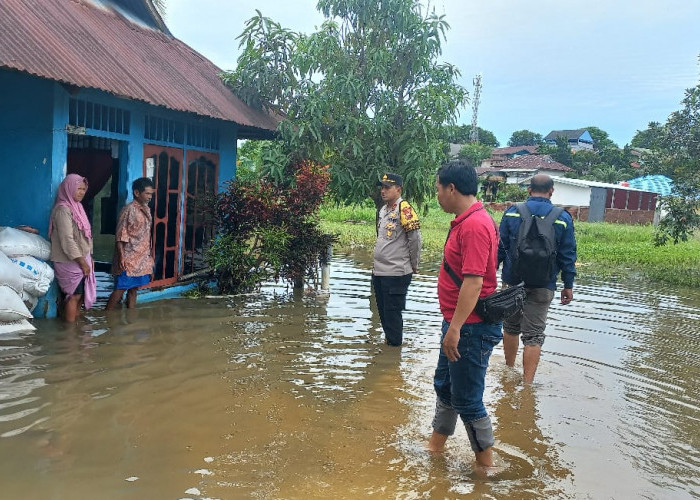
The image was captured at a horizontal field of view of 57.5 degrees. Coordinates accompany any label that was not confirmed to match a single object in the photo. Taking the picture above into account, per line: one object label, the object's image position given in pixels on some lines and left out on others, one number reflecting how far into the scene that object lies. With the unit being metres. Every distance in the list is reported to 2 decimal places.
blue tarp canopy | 41.97
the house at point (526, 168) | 51.44
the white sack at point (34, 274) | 6.36
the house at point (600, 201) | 38.38
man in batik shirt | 7.57
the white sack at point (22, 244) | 6.30
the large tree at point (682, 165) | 14.77
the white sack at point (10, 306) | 6.00
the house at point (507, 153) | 64.25
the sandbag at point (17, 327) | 6.07
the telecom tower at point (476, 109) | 65.48
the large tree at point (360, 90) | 9.80
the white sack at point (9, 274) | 6.06
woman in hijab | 6.64
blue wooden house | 6.72
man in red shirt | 3.61
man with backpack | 5.54
